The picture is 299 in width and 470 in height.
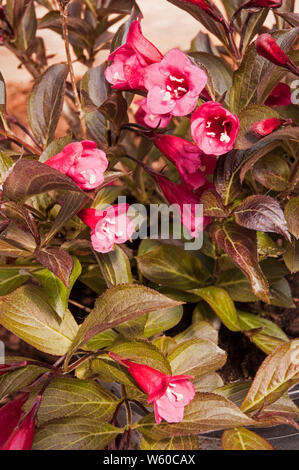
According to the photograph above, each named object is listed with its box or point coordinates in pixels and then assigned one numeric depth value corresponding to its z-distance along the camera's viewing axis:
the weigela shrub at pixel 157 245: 0.47
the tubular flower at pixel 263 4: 0.51
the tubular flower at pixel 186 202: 0.54
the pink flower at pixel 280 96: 0.60
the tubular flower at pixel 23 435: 0.44
